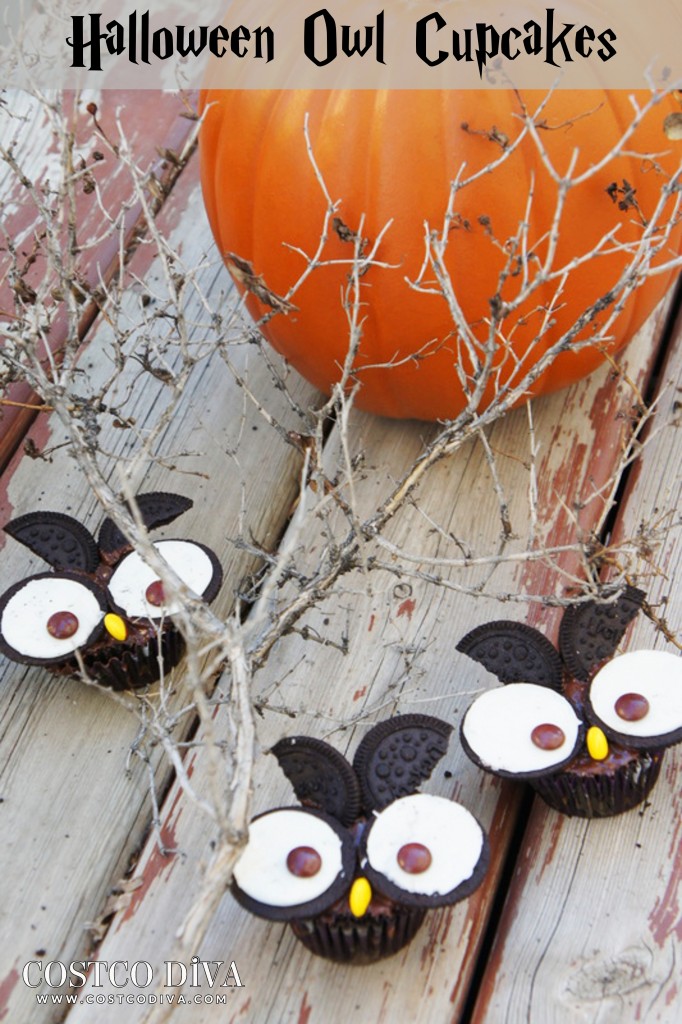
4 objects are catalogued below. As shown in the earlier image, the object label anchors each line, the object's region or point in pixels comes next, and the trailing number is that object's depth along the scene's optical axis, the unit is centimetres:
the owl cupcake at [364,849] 78
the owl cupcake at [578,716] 81
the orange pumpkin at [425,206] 85
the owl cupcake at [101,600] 86
